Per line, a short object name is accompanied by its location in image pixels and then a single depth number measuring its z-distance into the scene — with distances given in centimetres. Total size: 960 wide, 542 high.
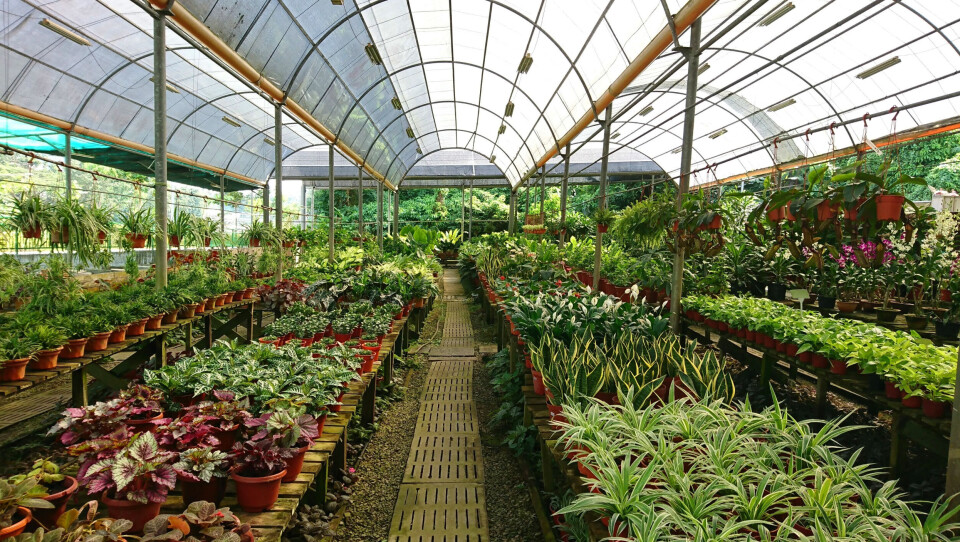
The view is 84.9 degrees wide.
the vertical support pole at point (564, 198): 1001
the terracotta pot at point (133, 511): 173
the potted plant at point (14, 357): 295
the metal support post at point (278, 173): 770
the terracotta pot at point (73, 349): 350
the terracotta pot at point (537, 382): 326
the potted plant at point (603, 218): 741
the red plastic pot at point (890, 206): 252
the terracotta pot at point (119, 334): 398
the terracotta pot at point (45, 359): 321
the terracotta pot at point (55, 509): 165
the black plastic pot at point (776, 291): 627
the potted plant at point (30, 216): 370
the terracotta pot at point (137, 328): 419
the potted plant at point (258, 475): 202
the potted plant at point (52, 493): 165
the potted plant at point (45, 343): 318
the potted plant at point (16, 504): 145
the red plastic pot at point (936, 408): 249
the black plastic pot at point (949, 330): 446
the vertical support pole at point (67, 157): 867
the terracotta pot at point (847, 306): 559
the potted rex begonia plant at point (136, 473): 170
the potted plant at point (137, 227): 531
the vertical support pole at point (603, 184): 737
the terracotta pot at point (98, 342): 370
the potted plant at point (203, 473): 186
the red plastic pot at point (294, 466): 223
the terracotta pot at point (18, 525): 142
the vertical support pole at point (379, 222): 1606
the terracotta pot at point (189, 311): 514
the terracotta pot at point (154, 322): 450
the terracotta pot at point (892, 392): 280
